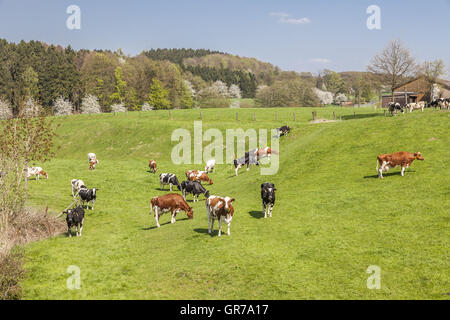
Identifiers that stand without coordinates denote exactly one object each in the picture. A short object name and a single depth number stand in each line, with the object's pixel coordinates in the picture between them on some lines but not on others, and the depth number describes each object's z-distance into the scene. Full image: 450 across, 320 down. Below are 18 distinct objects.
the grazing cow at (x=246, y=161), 36.44
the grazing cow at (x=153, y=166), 40.77
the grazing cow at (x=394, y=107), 53.99
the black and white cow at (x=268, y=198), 20.08
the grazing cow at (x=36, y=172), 34.25
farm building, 89.88
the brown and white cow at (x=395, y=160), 23.42
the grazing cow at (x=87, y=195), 26.30
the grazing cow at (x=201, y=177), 33.63
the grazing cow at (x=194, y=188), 28.42
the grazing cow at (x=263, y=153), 37.38
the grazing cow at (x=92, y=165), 40.57
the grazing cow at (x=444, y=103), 50.50
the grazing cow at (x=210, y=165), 39.73
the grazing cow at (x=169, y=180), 32.62
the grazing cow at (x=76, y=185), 29.42
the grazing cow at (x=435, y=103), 53.96
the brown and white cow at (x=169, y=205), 21.70
